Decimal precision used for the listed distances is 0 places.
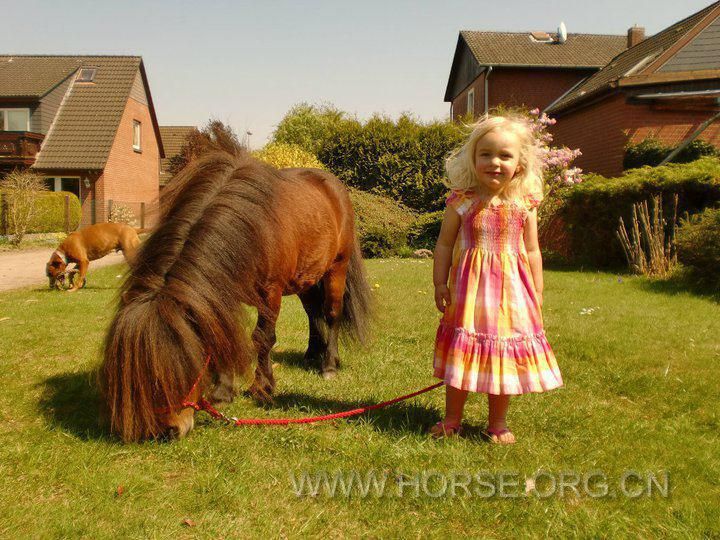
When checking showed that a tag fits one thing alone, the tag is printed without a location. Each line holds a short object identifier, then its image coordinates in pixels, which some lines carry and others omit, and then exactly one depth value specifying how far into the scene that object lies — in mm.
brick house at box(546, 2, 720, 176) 15688
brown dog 10180
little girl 3141
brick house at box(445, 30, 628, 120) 26547
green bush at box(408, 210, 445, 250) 17656
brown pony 2826
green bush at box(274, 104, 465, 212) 18719
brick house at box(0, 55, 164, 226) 26797
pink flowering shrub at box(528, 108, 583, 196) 13656
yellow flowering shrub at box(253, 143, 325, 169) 18703
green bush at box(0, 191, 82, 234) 22531
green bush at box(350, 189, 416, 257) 16812
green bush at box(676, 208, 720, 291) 8102
